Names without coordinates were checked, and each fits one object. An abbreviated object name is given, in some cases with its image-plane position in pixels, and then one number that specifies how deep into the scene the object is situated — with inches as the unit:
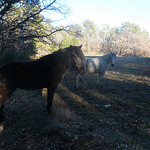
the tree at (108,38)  2075.5
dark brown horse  127.7
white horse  326.0
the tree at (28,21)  172.9
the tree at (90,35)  2120.8
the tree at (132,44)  1736.0
